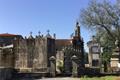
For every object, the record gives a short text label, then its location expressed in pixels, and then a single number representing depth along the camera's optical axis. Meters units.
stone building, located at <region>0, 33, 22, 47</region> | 31.81
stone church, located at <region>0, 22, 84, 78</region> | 20.41
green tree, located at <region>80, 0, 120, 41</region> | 16.39
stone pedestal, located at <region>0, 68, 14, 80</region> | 9.72
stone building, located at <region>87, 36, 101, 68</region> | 31.78
